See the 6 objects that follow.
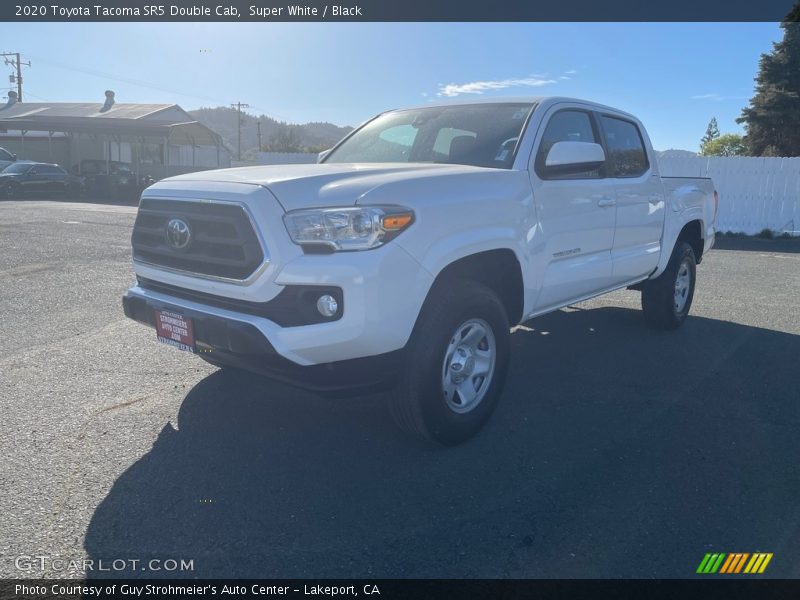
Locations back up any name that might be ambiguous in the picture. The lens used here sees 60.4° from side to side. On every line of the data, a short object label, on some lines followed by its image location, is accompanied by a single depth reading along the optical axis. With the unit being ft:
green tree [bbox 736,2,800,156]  109.19
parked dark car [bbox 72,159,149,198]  100.78
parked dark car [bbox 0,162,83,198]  91.35
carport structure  118.21
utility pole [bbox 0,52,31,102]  227.81
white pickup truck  10.82
